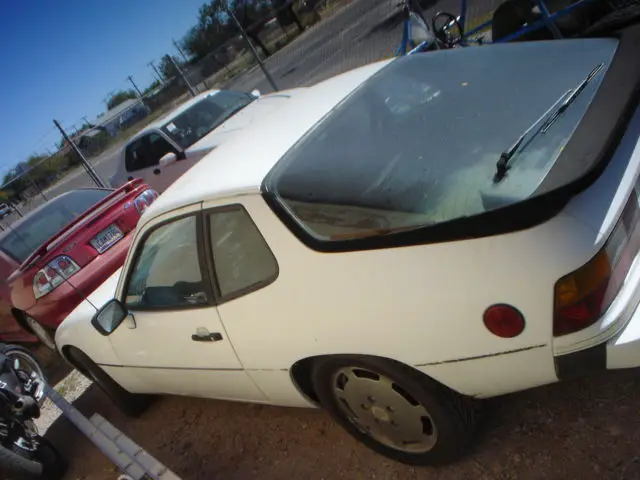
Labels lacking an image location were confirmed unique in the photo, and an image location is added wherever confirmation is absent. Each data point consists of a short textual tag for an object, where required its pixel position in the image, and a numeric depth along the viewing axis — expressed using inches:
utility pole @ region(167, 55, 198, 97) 434.9
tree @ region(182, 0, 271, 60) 1112.8
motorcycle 133.8
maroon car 195.5
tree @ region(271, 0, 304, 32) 863.2
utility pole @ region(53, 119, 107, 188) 402.3
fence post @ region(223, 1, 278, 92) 366.4
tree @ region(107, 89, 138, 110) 1780.3
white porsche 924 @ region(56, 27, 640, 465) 65.5
